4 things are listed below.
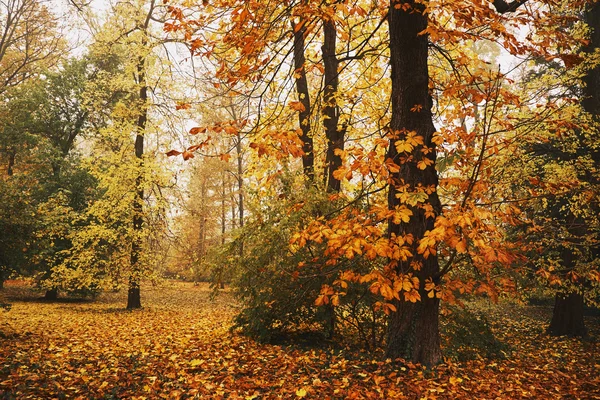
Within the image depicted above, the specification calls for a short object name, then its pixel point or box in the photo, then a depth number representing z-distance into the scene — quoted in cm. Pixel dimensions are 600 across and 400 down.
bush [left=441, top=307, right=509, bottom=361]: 545
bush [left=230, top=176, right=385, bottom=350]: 588
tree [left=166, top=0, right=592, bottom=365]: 331
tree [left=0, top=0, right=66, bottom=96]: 1289
